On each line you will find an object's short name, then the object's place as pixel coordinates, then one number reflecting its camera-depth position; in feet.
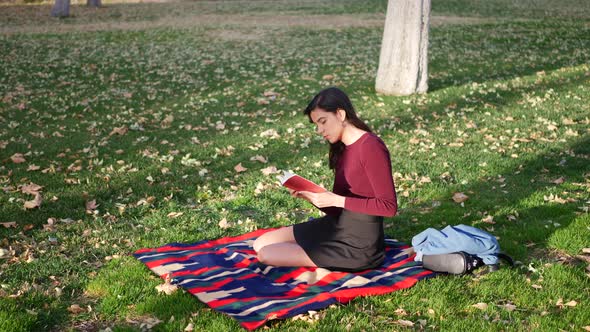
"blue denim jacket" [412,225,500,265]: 17.40
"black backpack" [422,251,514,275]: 17.03
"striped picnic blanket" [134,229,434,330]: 15.30
